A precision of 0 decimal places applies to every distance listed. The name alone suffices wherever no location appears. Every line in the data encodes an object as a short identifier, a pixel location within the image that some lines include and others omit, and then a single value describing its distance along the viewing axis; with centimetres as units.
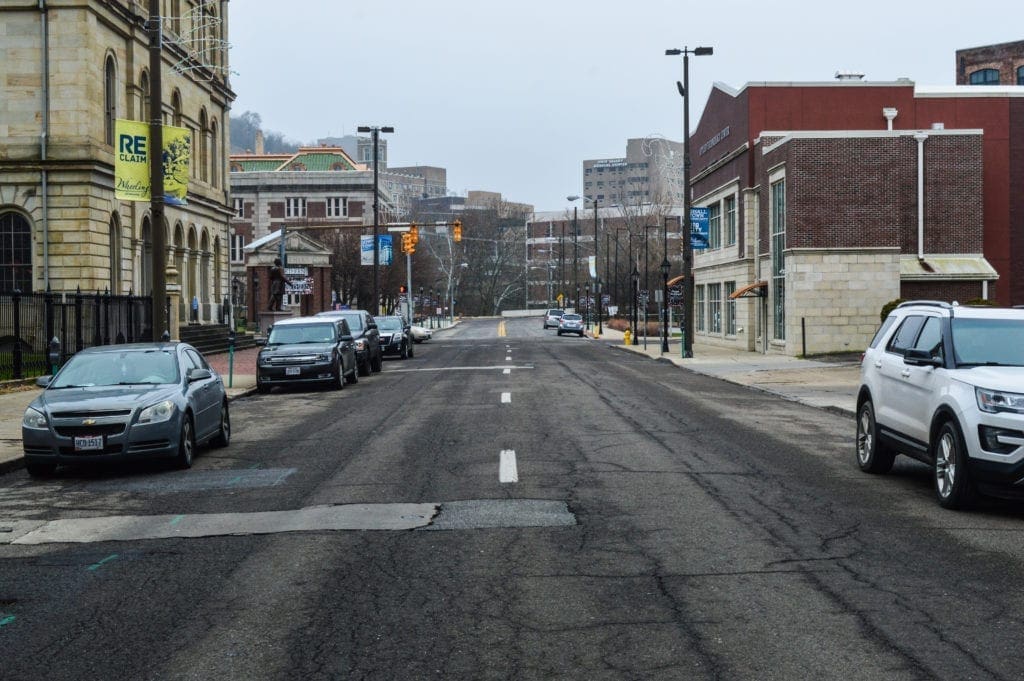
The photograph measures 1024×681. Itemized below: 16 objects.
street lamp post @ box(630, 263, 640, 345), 5688
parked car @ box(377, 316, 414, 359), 4191
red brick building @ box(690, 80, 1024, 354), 3769
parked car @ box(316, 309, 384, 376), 3089
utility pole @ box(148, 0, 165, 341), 2100
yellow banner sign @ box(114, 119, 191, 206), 2098
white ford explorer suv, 921
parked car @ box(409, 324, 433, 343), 6512
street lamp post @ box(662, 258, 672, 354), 4309
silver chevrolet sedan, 1239
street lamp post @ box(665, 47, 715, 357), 3975
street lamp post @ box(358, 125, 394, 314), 5053
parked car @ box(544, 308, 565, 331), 9025
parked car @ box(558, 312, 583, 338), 7769
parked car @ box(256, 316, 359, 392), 2517
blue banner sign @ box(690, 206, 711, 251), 4206
